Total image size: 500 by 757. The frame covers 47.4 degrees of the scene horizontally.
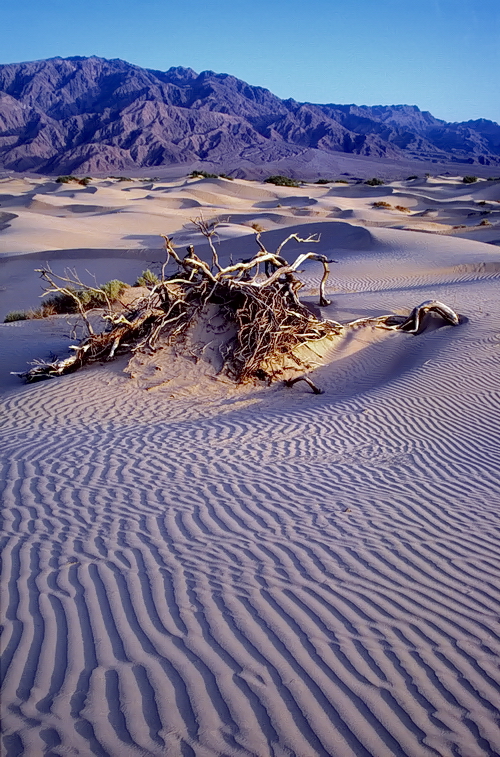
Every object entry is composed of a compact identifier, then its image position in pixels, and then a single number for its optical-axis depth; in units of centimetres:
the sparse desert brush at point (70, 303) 1459
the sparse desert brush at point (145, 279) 1616
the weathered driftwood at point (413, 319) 1136
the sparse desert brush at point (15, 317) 1454
